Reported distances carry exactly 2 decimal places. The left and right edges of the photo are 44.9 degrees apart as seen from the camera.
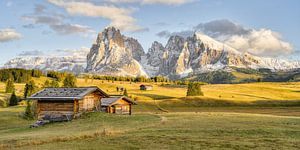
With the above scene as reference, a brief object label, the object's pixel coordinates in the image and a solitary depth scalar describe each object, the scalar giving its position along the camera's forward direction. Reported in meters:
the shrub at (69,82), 129.62
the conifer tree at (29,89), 119.76
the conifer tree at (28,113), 69.38
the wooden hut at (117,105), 65.75
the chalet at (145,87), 180.41
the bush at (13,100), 104.69
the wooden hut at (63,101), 56.34
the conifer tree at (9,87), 137.12
